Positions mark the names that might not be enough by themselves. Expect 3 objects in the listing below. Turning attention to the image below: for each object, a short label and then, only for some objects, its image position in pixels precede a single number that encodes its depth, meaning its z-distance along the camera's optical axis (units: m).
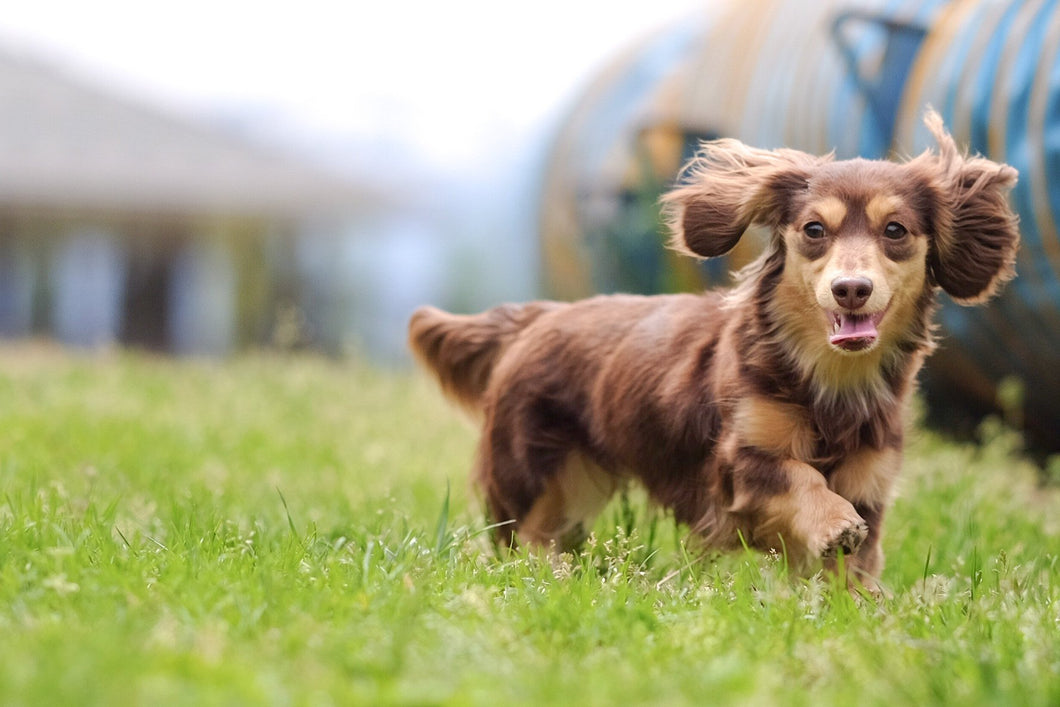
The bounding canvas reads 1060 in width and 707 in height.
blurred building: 39.09
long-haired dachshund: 6.92
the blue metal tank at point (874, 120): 12.98
